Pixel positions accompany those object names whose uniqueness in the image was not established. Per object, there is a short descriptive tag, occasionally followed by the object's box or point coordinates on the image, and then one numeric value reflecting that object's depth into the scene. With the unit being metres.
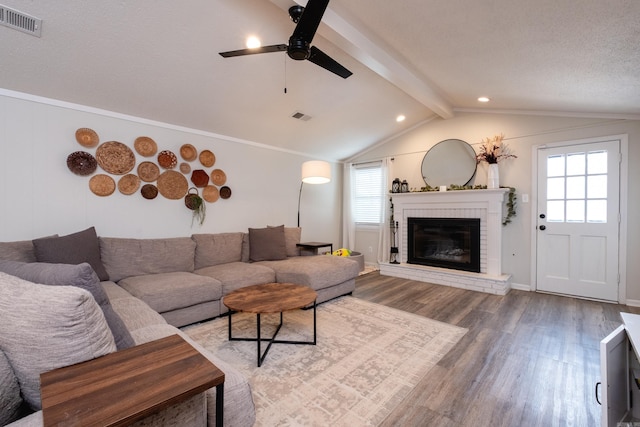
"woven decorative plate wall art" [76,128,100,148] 3.07
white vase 4.26
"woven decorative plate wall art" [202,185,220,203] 4.11
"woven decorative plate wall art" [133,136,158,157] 3.47
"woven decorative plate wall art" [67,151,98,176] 3.03
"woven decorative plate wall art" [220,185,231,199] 4.29
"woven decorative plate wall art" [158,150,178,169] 3.67
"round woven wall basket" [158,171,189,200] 3.69
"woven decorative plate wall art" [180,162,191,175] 3.87
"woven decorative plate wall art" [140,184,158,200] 3.53
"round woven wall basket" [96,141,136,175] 3.22
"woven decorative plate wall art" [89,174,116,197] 3.18
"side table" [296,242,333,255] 4.45
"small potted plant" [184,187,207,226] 3.93
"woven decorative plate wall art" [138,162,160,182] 3.51
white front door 3.59
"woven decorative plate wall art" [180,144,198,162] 3.86
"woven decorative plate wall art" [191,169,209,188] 3.98
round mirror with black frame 4.68
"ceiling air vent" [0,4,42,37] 1.99
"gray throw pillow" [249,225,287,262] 4.03
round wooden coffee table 2.24
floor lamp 3.91
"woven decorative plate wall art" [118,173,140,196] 3.36
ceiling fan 1.70
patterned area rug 1.73
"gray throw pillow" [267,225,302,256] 4.44
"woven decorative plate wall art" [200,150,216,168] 4.06
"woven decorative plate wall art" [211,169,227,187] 4.19
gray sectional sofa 0.98
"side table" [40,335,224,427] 0.77
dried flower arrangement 4.30
